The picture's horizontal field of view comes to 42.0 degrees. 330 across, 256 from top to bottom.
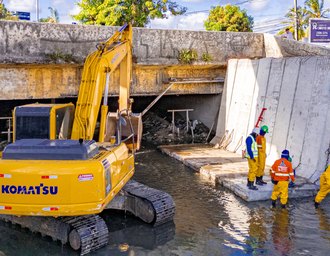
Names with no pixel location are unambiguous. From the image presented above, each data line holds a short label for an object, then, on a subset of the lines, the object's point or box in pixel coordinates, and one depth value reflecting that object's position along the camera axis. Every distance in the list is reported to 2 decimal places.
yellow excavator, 6.66
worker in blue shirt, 10.02
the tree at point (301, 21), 37.79
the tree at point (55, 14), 47.93
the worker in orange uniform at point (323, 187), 9.39
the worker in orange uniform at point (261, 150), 10.36
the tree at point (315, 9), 37.00
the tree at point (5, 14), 34.21
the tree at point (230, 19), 38.44
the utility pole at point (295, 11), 29.16
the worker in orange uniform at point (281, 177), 9.33
